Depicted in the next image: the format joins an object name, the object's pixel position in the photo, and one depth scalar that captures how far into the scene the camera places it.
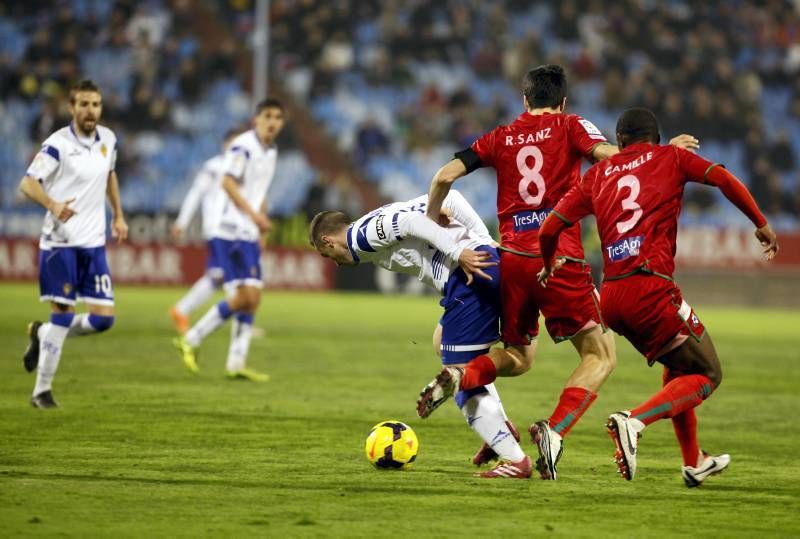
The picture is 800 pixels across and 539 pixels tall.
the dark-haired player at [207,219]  30.78
